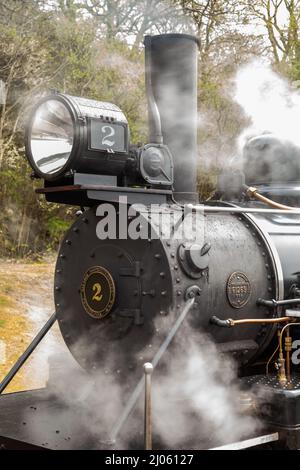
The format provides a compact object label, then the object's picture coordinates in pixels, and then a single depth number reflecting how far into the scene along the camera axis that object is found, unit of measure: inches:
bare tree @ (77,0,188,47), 586.6
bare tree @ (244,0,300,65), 559.5
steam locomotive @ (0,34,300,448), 151.9
